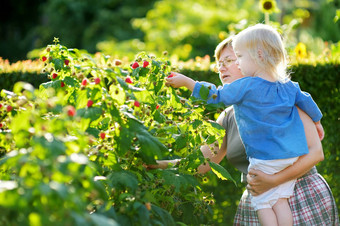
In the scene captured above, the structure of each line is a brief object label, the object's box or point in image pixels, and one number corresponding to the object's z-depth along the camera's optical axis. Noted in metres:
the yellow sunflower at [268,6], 5.70
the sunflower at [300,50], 5.26
